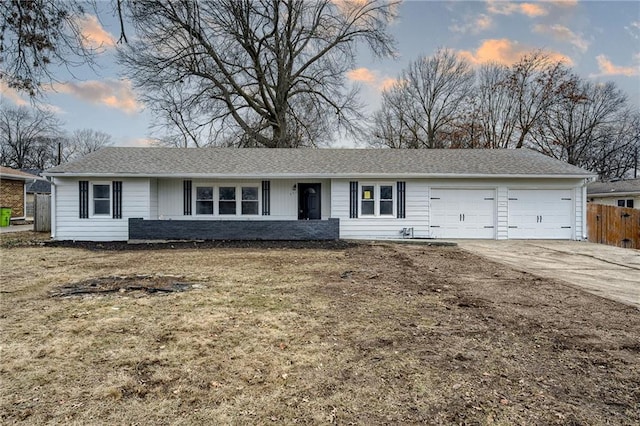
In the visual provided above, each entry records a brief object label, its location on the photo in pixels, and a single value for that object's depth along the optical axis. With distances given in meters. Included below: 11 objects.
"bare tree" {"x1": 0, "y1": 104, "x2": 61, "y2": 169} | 42.43
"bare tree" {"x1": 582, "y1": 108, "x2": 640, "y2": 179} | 30.72
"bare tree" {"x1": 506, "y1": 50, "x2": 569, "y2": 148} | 26.98
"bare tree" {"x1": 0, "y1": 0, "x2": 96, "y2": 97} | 4.85
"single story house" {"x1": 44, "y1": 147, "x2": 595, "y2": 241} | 13.10
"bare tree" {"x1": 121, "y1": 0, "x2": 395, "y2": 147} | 21.34
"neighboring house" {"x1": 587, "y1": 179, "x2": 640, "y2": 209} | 19.08
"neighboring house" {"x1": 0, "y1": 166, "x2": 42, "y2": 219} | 21.19
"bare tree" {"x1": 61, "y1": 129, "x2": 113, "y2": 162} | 51.62
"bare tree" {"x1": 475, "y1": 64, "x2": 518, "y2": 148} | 28.84
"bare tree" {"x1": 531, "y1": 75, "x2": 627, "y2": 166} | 29.33
